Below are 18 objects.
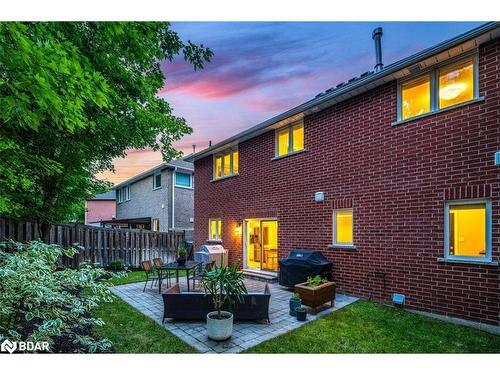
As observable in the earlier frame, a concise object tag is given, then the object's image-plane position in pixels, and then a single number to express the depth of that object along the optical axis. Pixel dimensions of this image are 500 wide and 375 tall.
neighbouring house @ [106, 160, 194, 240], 17.69
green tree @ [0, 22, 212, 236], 3.00
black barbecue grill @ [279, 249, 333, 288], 7.41
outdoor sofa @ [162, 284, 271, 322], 5.44
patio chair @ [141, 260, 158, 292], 8.28
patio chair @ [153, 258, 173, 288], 7.82
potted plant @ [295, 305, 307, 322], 5.61
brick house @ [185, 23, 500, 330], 5.29
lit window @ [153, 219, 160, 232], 18.61
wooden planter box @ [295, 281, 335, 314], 6.02
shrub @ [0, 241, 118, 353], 3.62
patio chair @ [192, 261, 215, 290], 8.69
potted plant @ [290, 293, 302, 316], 5.88
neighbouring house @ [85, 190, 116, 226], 33.69
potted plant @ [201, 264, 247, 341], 4.58
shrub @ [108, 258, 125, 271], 11.57
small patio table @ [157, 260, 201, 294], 7.62
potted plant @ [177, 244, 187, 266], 8.11
